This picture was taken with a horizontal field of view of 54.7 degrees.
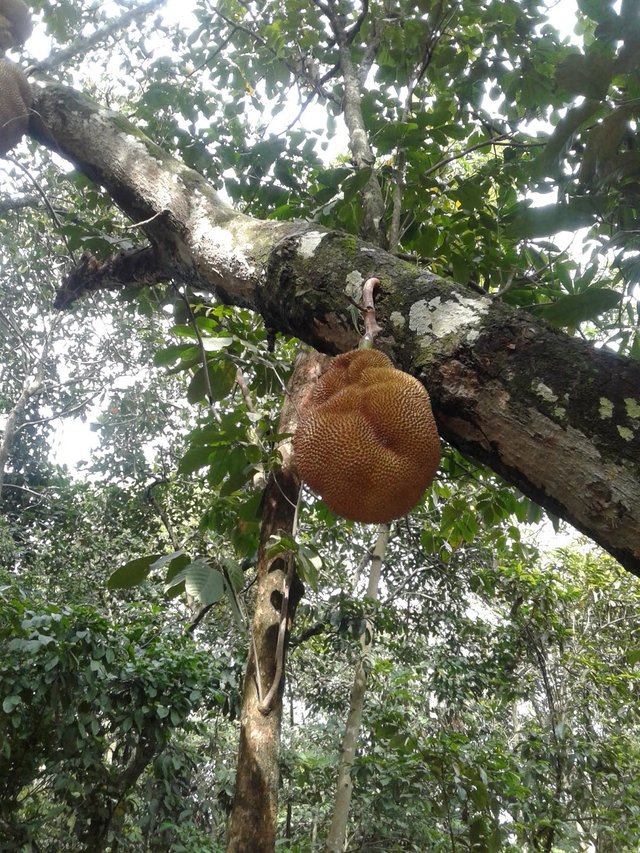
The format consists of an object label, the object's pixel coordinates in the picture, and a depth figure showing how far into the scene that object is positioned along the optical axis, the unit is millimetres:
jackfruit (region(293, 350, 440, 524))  879
